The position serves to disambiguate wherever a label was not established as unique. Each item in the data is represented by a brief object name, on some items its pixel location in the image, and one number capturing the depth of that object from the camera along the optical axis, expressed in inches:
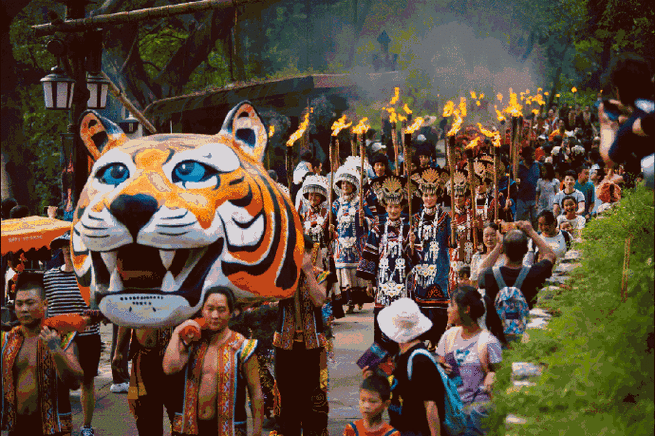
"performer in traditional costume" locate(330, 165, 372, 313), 1046.4
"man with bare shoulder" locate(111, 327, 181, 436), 546.9
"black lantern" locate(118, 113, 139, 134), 1419.8
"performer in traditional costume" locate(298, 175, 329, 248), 983.0
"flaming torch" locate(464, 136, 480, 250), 876.6
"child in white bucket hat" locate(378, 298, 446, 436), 446.0
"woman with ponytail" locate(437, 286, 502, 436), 474.0
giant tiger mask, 510.0
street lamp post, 896.9
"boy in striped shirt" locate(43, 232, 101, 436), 687.7
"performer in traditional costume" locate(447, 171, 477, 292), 915.5
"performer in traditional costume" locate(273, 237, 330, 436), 597.0
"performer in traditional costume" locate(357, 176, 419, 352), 818.2
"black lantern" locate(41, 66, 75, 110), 929.5
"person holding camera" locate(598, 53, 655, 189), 373.4
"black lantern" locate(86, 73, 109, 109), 1001.5
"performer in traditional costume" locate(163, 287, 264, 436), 461.4
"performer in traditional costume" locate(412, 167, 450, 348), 810.2
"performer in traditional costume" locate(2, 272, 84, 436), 489.4
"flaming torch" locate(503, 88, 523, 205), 1019.9
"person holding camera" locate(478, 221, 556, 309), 586.6
